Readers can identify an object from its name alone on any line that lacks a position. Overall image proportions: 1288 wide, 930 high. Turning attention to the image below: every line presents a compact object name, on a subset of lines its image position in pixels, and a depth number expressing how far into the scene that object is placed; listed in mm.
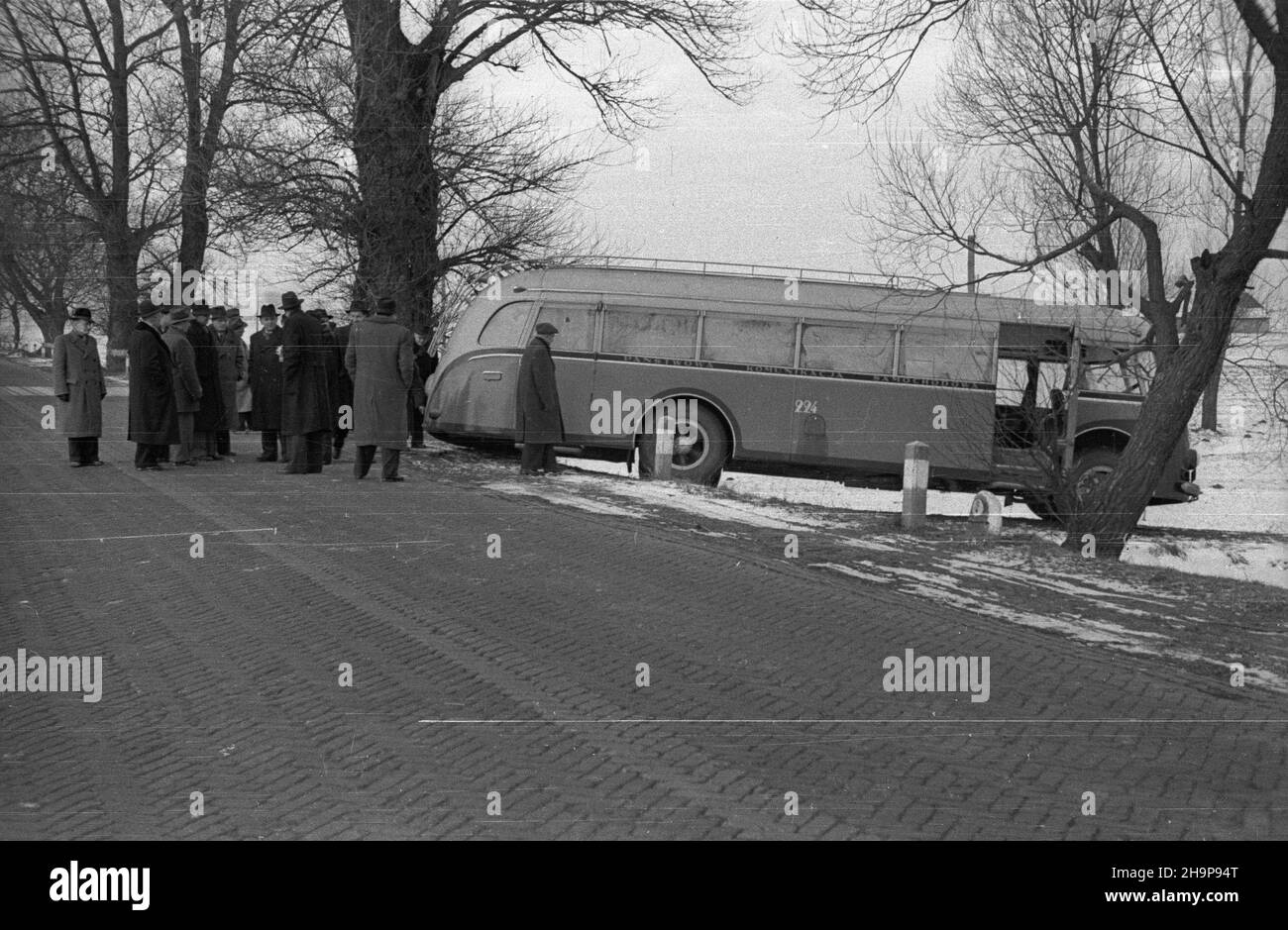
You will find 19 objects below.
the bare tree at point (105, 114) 15102
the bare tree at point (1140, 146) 12492
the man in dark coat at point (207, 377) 16625
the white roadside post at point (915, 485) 13984
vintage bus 18500
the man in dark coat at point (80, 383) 15258
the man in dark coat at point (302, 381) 15438
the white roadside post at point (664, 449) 17969
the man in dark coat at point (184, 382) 15859
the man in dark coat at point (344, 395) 17000
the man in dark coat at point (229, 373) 17641
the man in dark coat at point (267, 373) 17188
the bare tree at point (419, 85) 20406
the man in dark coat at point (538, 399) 16641
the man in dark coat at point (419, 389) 20058
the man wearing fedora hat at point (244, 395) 18109
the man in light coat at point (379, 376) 14977
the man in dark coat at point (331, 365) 16406
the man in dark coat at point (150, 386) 15555
